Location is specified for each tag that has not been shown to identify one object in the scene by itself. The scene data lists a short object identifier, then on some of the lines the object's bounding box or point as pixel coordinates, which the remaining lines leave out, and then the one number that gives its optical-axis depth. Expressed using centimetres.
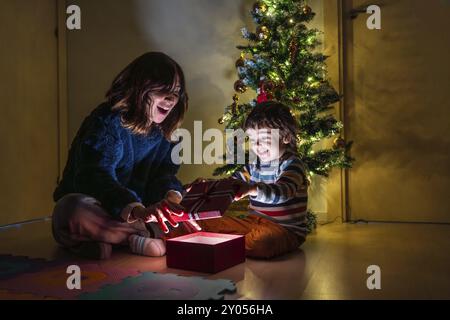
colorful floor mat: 131
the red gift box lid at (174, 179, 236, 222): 163
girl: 183
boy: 190
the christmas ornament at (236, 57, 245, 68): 267
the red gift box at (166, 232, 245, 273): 161
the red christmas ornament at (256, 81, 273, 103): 240
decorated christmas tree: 251
